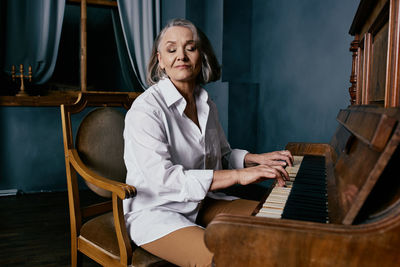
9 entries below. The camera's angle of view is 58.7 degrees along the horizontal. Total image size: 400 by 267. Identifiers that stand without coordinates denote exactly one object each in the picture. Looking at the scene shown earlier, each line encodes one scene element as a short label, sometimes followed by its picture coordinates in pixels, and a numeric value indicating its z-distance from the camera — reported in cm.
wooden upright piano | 69
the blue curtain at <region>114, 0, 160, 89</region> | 437
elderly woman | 127
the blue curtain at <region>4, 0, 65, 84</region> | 397
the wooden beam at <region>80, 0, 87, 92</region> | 418
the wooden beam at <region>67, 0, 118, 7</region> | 423
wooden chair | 133
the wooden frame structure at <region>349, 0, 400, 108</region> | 99
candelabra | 394
